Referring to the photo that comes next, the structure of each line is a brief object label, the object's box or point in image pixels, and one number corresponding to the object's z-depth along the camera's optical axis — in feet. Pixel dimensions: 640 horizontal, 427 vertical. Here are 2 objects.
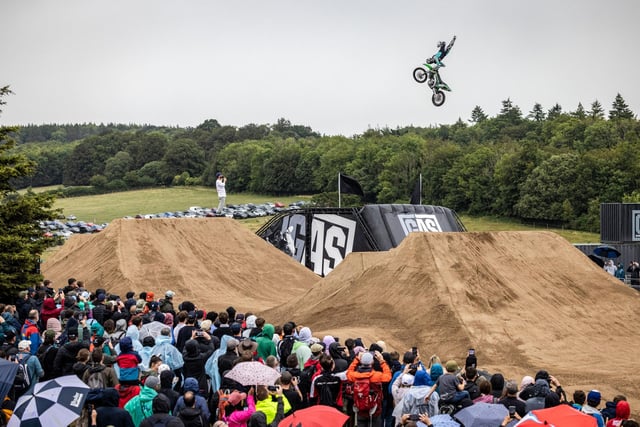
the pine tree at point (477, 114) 566.35
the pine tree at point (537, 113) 484.33
